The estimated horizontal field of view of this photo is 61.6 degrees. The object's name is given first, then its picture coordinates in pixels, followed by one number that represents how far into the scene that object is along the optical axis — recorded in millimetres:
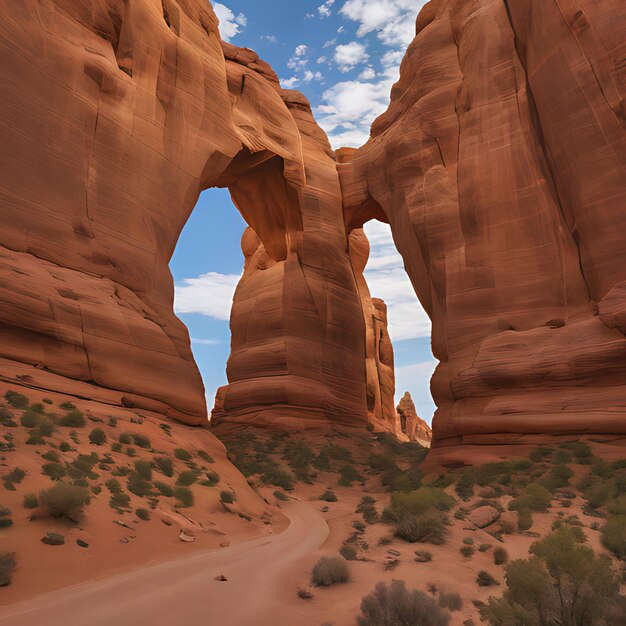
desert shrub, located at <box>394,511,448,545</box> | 9828
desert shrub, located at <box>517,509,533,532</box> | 10719
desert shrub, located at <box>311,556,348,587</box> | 7098
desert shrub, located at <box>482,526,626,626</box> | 5125
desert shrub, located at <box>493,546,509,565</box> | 8312
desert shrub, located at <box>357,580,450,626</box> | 5074
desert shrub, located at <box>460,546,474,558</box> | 8789
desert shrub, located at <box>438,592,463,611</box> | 6121
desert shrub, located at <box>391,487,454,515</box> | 11234
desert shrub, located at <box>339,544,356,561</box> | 8772
